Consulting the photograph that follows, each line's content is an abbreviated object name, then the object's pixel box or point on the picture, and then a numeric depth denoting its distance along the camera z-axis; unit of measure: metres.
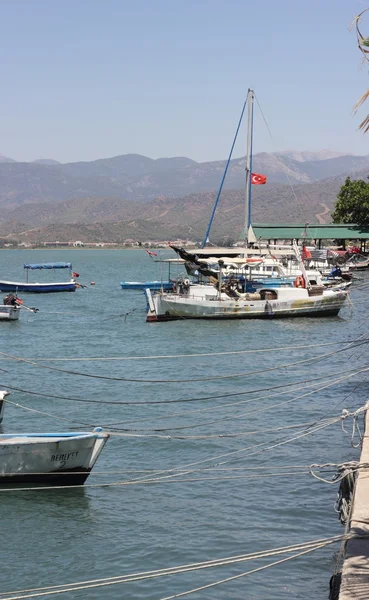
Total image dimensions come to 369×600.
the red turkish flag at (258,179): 76.36
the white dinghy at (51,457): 19.67
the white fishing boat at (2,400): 25.28
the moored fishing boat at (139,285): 87.91
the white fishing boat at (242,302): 53.16
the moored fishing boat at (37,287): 85.44
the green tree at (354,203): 124.38
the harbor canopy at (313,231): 113.50
